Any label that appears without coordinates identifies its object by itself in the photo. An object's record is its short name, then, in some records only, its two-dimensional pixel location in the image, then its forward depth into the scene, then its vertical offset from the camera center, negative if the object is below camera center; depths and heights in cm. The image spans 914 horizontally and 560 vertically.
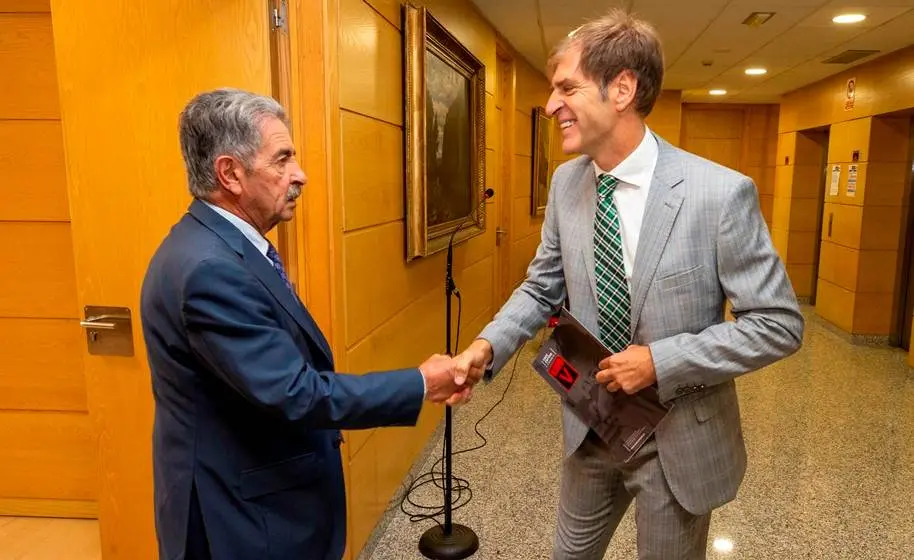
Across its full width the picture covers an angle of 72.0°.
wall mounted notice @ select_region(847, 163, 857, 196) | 604 +4
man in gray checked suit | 124 -20
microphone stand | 246 -141
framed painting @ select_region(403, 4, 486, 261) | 276 +24
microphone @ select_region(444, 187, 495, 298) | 258 -41
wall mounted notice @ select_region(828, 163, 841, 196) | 641 +6
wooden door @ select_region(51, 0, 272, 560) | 179 +18
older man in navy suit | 108 -34
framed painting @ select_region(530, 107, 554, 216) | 645 +22
